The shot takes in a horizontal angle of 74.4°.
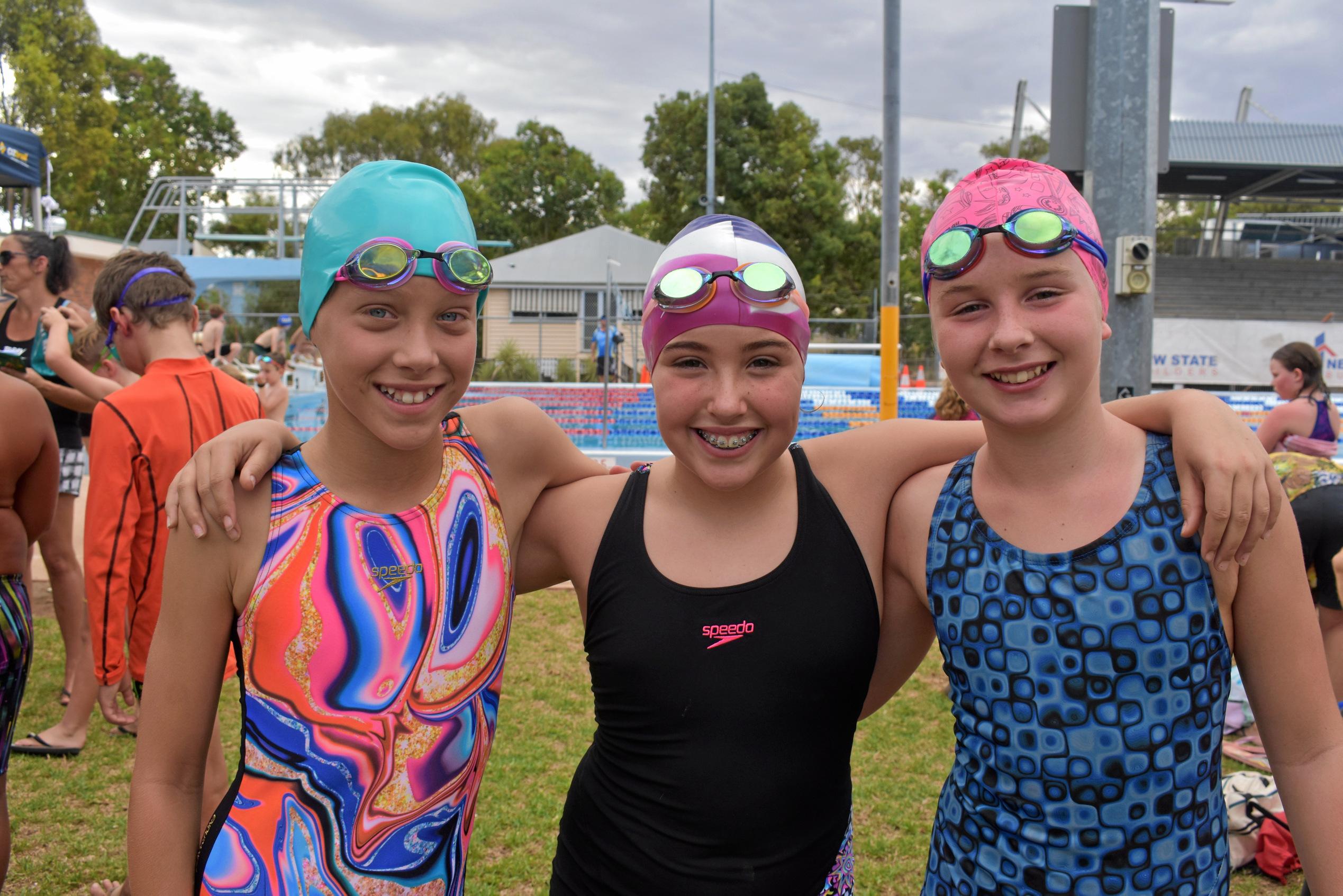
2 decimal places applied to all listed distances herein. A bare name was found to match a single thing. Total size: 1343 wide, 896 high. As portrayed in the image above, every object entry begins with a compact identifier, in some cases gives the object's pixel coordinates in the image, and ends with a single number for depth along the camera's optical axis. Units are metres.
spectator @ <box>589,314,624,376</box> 23.33
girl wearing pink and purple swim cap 1.84
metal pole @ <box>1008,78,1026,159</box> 33.44
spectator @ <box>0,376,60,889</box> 2.83
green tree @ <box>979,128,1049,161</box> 42.47
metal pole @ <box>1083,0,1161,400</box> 3.92
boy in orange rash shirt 3.79
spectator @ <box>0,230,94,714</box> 5.19
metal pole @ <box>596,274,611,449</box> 12.78
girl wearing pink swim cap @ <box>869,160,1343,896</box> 1.68
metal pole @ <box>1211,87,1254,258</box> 33.97
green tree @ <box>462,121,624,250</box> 50.38
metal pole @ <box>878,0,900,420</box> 9.43
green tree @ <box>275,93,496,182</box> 53.22
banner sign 25.44
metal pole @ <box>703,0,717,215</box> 24.62
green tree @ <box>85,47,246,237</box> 45.47
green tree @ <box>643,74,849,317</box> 38.66
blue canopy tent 9.92
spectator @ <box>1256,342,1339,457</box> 6.58
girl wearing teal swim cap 1.77
